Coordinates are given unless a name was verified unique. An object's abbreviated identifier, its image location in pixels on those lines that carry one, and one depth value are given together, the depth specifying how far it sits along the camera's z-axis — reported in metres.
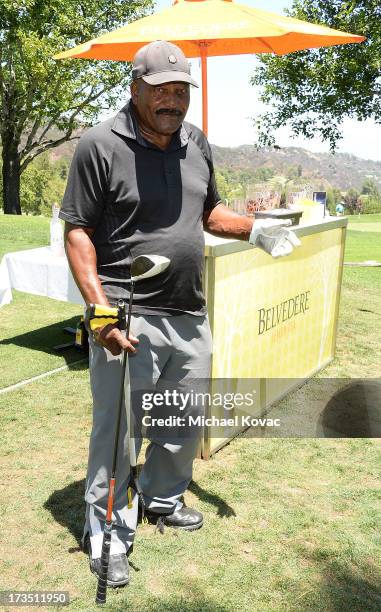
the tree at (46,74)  22.77
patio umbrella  5.49
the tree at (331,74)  18.52
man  2.38
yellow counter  3.65
